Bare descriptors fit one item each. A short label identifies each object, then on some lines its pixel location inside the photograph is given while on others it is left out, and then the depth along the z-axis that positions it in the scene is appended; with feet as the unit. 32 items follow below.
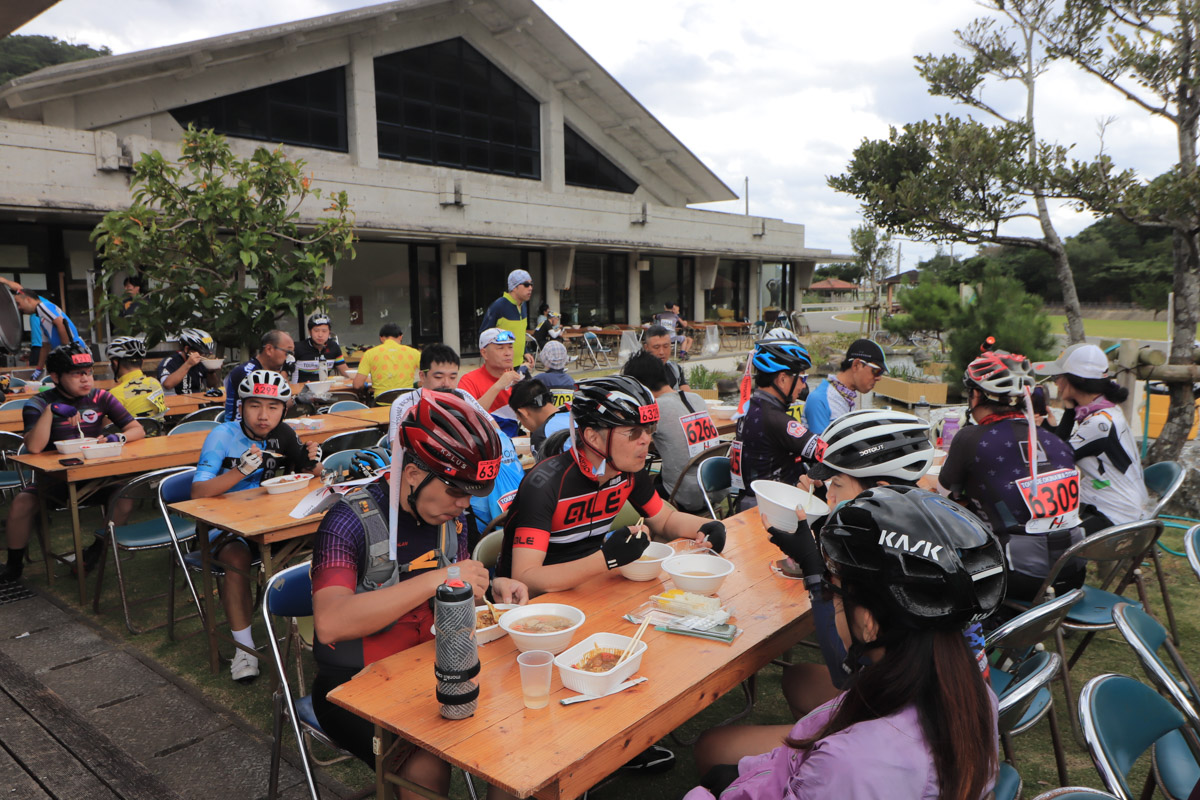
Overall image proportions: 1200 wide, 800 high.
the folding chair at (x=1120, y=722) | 5.85
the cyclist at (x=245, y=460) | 12.90
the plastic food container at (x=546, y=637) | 6.72
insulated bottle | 5.84
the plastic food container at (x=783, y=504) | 9.12
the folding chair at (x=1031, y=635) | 7.73
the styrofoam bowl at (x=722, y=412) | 24.17
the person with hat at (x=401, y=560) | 6.85
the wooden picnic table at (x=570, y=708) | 5.51
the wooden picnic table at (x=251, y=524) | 11.90
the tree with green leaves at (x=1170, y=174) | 20.33
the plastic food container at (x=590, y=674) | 6.31
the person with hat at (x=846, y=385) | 16.58
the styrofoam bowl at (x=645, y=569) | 9.09
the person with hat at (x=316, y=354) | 29.91
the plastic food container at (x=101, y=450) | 16.19
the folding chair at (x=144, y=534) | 14.18
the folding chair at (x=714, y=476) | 15.96
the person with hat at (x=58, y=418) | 17.06
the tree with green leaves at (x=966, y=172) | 23.71
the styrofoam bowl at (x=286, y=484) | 13.92
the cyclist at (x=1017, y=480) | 11.16
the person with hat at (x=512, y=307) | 26.91
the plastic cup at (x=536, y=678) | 6.10
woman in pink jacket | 4.46
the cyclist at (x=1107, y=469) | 13.92
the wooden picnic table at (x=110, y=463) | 15.66
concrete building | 38.78
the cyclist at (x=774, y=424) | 14.57
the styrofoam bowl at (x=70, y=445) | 16.12
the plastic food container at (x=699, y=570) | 8.57
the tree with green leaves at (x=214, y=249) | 26.40
